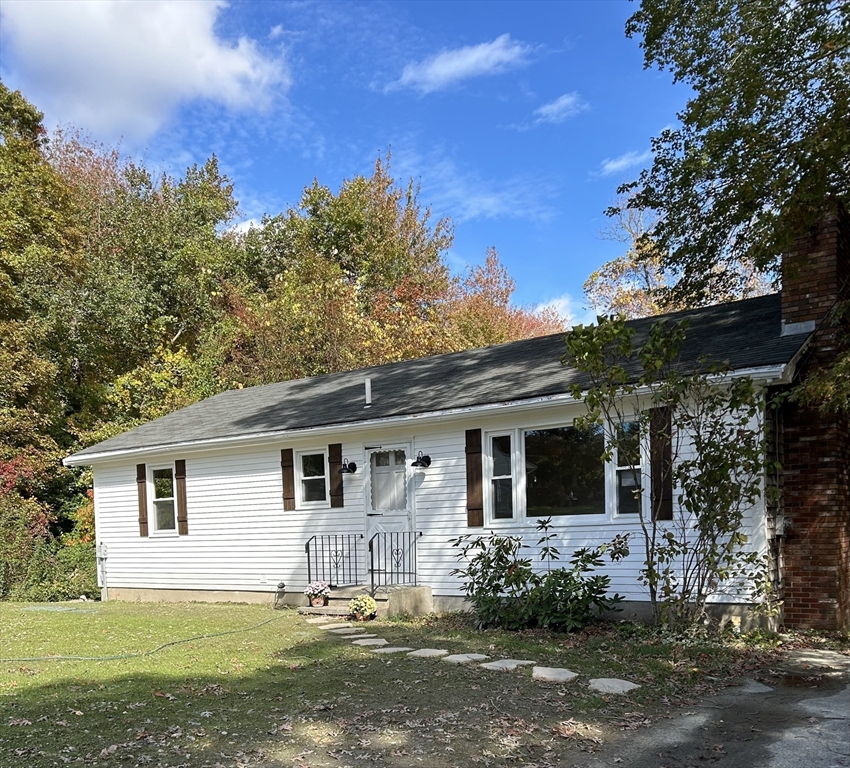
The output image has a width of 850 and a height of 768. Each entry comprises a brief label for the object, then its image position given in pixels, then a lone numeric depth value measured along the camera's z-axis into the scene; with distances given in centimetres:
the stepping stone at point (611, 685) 594
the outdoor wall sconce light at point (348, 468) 1191
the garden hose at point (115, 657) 745
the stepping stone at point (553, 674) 629
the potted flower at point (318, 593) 1127
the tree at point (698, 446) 718
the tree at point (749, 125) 786
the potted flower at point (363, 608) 1036
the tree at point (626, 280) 2627
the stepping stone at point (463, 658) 722
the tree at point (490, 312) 2589
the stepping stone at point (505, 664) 679
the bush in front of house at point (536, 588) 855
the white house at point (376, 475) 958
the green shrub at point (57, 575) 1570
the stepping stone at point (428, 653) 758
